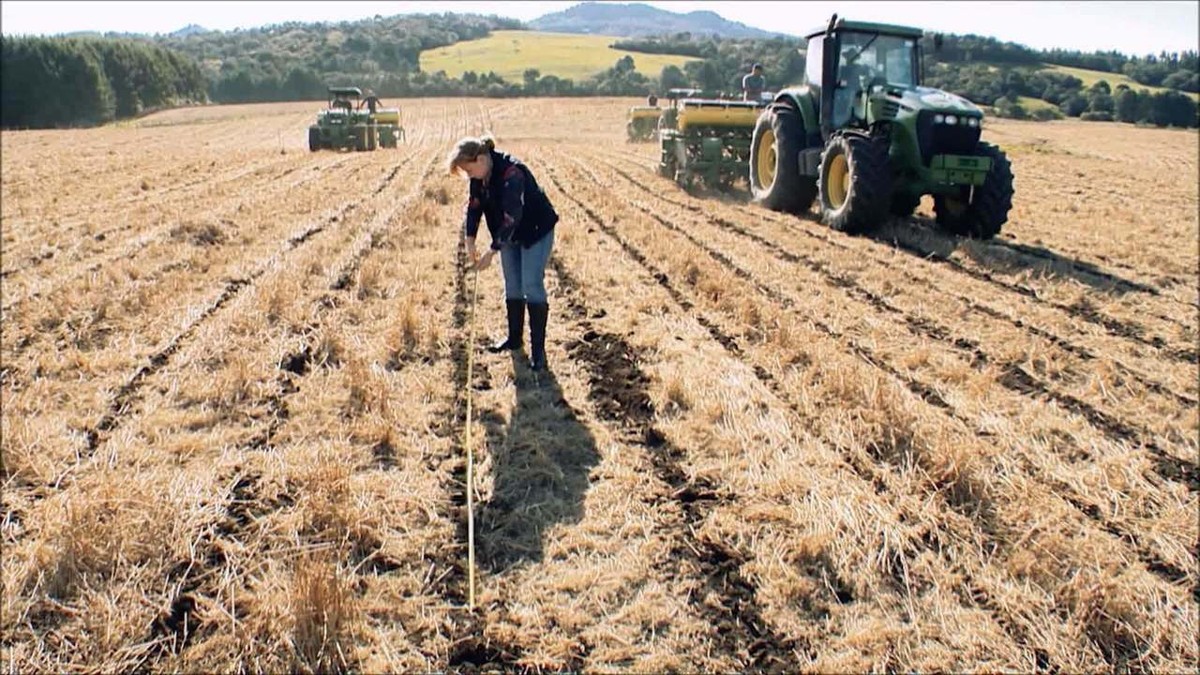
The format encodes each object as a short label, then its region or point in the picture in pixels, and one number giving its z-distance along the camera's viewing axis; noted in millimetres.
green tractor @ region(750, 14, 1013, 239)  9570
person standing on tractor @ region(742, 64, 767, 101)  17062
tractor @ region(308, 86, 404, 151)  25359
